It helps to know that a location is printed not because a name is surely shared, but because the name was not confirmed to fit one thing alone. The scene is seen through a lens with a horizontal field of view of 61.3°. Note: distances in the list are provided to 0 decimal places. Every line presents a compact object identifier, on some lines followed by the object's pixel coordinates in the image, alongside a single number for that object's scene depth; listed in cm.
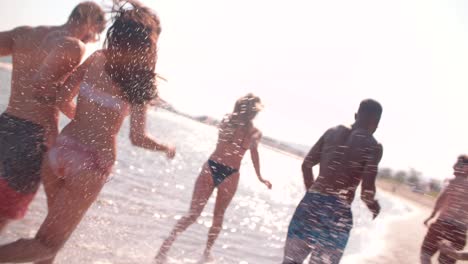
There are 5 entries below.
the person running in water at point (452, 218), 436
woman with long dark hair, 207
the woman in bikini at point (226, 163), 385
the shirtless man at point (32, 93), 226
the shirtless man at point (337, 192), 277
